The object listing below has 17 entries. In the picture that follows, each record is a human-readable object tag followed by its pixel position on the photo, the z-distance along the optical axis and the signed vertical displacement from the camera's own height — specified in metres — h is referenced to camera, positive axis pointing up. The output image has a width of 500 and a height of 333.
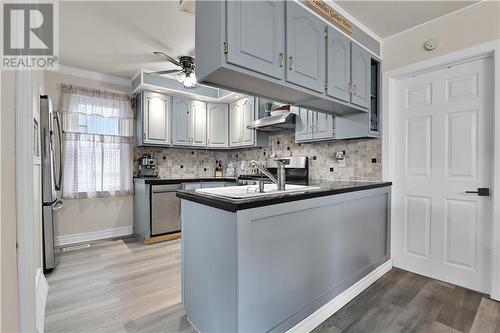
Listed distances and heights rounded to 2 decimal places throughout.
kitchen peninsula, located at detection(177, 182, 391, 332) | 1.29 -0.59
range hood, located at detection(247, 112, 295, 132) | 3.03 +0.54
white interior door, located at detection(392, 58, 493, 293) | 2.14 -0.10
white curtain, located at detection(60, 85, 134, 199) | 3.41 +0.32
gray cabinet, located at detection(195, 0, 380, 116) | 1.39 +0.76
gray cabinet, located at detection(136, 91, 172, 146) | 3.71 +0.71
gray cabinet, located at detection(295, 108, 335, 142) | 2.80 +0.45
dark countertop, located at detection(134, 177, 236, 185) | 3.47 -0.27
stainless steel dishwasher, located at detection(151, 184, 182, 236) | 3.49 -0.70
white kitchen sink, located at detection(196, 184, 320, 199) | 1.48 -0.20
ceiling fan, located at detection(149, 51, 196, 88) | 2.76 +1.09
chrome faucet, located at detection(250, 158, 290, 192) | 1.84 -0.09
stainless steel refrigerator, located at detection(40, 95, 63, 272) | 2.47 -0.12
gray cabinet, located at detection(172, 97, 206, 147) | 4.02 +0.71
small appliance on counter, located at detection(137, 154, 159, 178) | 3.95 -0.07
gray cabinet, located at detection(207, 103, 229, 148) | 4.35 +0.70
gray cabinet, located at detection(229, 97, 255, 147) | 3.89 +0.73
